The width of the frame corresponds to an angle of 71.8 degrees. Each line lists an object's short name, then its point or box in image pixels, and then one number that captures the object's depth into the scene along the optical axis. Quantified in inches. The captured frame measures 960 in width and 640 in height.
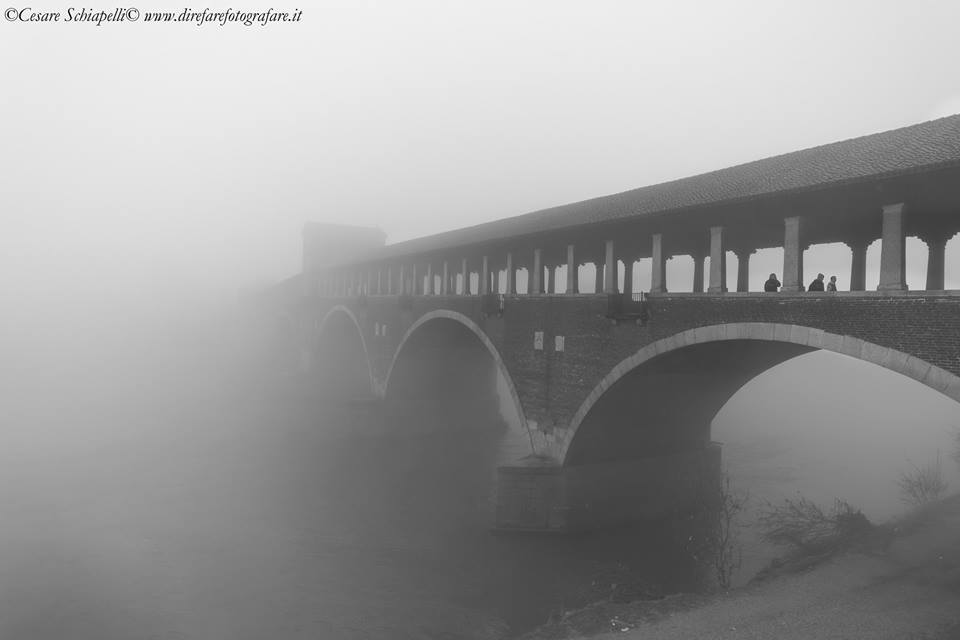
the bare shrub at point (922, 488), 920.3
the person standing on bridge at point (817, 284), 553.9
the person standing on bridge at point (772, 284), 568.1
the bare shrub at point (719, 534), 727.7
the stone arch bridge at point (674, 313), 463.2
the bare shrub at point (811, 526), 734.5
